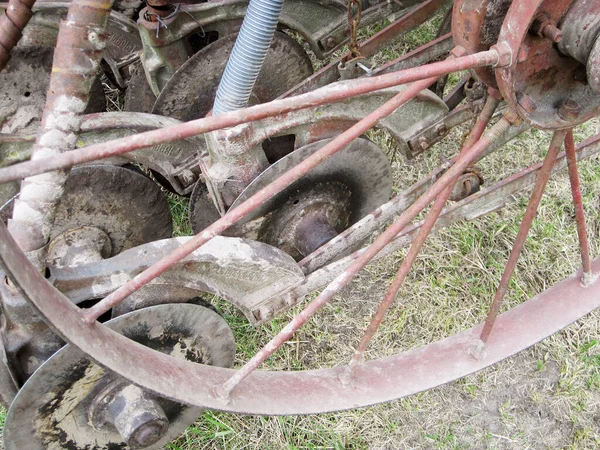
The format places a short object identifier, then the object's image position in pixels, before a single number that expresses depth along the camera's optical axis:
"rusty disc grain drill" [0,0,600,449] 1.28
